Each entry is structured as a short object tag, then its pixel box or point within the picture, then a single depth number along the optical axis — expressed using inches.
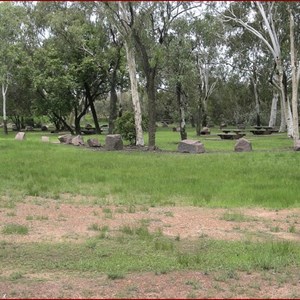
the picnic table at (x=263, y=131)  1570.4
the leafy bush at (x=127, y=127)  1005.2
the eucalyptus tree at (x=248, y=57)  1766.7
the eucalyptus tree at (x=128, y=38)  908.0
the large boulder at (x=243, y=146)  856.3
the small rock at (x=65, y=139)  1161.1
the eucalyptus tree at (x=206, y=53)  1036.5
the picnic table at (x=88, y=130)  1795.4
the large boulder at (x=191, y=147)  837.8
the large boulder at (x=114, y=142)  917.2
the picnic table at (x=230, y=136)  1317.7
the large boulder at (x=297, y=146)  861.8
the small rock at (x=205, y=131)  1622.8
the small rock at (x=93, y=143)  1022.4
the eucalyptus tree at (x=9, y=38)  1541.6
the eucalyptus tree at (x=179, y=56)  1074.7
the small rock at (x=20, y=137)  1244.5
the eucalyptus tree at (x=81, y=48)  1346.0
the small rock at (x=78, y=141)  1093.1
